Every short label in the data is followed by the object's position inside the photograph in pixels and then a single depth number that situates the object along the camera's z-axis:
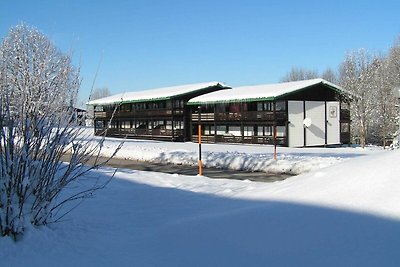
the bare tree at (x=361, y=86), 43.75
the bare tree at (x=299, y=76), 86.37
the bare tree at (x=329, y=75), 82.59
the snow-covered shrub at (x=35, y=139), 4.75
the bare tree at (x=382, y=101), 46.38
